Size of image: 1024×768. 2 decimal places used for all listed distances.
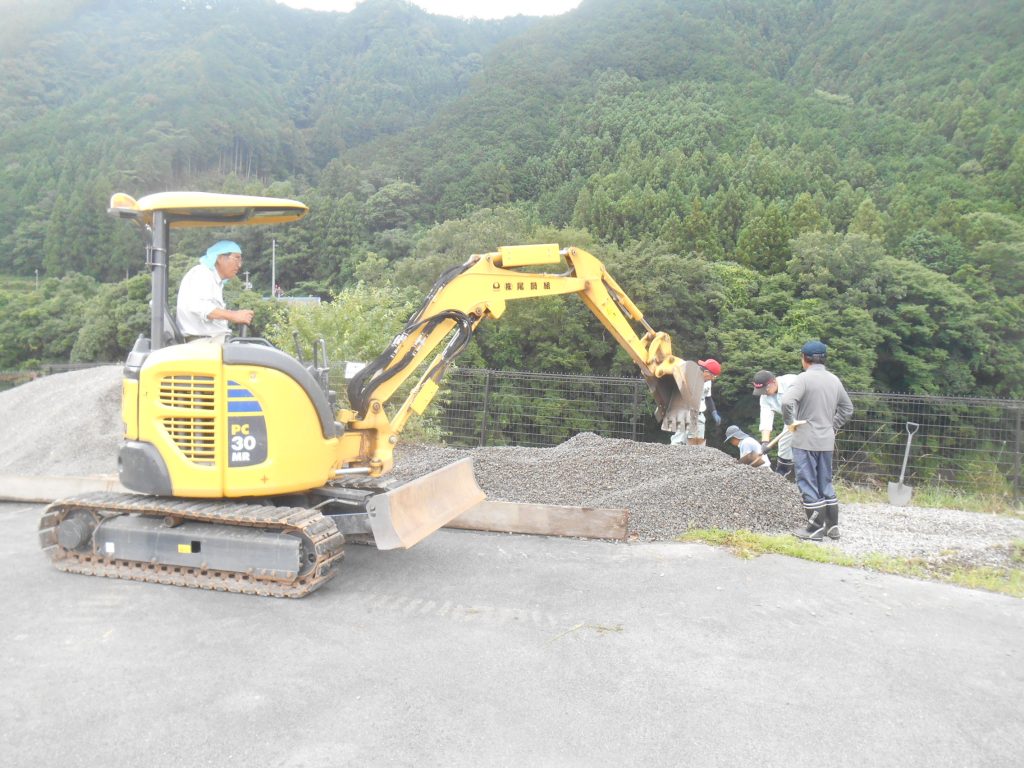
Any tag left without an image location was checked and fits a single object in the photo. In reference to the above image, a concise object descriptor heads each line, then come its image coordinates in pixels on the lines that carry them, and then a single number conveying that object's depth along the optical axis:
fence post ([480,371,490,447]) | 12.41
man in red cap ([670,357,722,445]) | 9.24
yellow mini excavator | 4.62
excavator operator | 4.84
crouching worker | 8.12
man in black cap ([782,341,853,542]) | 6.30
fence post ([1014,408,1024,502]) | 9.16
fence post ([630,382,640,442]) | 11.89
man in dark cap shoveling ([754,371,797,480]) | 8.37
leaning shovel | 8.38
